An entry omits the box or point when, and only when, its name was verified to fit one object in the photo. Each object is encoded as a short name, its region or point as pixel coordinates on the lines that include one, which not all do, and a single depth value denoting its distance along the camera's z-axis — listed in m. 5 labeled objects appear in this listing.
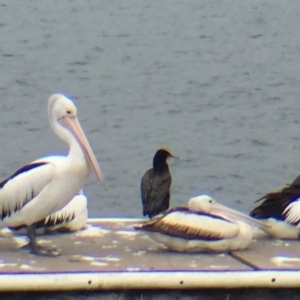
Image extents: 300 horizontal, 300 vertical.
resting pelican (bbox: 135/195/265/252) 11.62
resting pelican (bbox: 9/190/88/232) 12.76
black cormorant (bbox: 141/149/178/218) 14.42
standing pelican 11.58
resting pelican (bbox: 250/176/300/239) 12.48
